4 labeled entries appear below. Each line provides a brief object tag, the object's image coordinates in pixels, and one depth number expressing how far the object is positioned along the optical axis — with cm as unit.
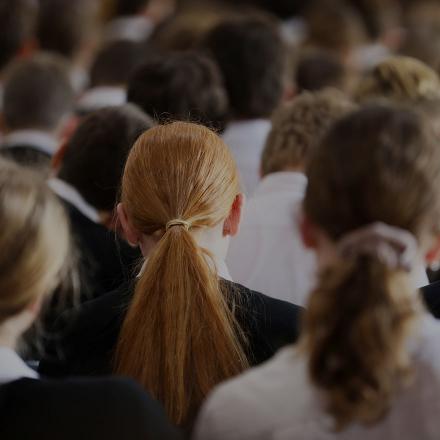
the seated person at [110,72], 855
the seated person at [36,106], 710
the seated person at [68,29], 1001
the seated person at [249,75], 675
